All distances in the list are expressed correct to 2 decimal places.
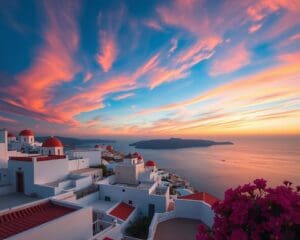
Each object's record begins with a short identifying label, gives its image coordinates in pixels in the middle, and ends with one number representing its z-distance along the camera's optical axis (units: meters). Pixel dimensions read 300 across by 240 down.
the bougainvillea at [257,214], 1.91
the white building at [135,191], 11.04
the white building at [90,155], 17.74
